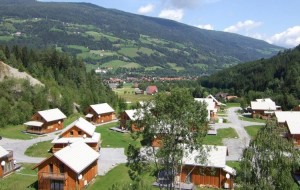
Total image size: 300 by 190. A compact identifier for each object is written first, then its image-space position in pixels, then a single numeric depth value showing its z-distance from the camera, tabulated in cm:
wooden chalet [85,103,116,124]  9025
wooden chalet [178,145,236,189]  4388
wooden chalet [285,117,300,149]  6638
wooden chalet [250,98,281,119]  10396
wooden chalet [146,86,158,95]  19008
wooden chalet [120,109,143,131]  7825
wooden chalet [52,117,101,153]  5984
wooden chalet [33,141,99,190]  4300
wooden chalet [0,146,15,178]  4803
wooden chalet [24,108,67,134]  7674
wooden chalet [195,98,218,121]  9272
